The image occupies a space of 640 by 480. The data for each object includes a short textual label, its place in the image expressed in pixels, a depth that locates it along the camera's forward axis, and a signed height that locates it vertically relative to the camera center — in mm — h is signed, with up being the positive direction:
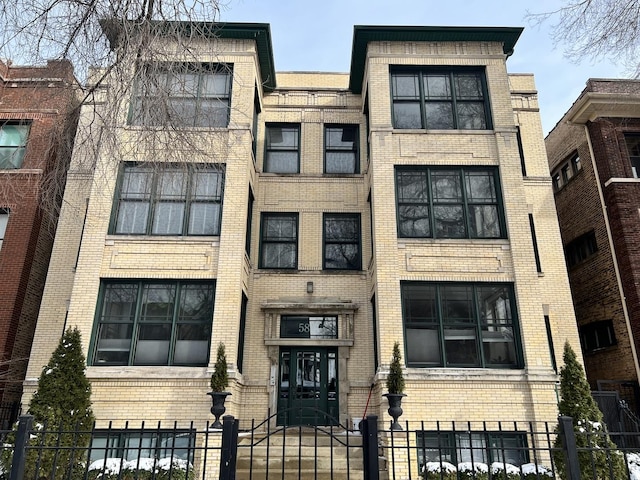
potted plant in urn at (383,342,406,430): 10391 +485
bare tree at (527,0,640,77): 6524 +5029
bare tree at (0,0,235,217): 6262 +4563
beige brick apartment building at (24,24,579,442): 11219 +3684
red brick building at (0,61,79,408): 12789 +4554
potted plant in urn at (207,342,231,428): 10383 +489
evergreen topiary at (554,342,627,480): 8727 -288
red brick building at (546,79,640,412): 13852 +5333
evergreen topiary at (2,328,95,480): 8594 -190
